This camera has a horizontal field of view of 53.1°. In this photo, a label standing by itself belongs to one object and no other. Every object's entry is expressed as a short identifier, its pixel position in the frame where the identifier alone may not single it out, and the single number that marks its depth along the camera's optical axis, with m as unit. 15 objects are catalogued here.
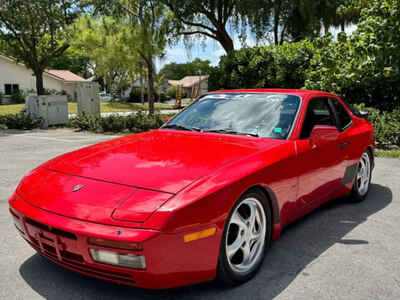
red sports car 2.33
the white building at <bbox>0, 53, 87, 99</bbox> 45.72
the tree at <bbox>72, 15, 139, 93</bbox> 17.52
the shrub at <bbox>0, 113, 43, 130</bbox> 15.52
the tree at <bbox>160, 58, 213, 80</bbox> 113.10
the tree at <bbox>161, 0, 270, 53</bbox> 18.36
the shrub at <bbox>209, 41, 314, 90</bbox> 14.46
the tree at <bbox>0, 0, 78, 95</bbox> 19.70
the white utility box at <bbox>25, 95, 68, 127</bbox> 16.44
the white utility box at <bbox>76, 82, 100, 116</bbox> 17.62
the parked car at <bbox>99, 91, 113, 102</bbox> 56.14
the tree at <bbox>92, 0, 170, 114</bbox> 17.36
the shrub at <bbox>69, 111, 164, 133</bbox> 14.38
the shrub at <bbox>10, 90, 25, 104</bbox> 43.88
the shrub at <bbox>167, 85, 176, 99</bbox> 69.00
